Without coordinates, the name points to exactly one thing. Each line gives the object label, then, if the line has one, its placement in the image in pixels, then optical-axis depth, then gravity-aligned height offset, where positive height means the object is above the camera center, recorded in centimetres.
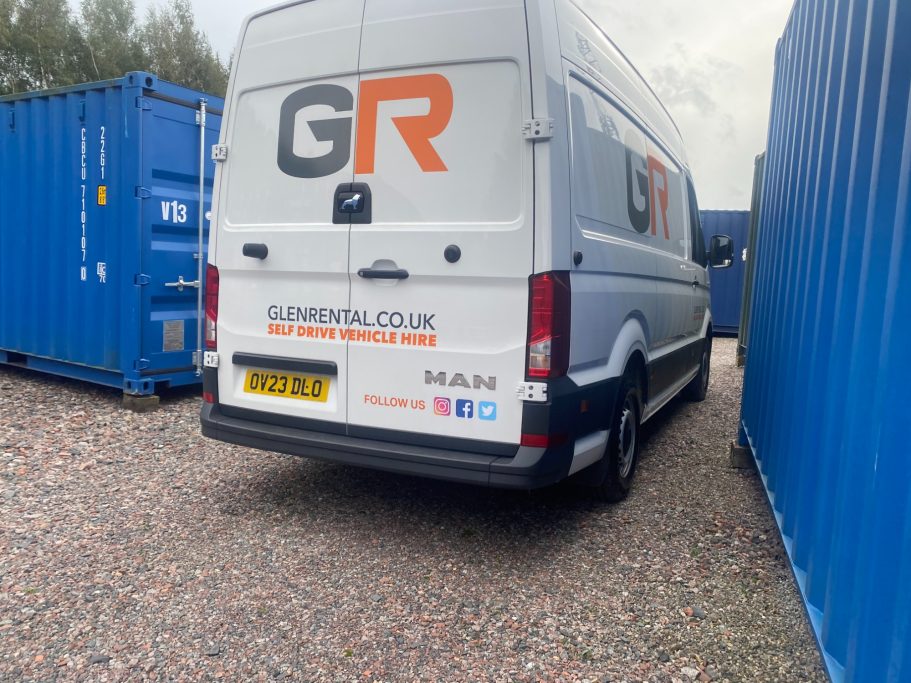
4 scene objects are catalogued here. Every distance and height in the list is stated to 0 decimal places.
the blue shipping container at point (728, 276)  1555 +10
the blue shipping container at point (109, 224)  623 +26
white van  322 +11
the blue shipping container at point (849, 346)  190 -22
